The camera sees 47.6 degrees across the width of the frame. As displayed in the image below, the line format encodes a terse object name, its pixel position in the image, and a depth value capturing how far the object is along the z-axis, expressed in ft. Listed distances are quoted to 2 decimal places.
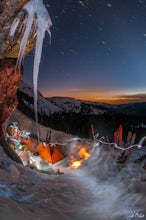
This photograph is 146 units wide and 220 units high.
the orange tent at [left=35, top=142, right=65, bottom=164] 52.71
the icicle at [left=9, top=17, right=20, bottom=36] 18.59
